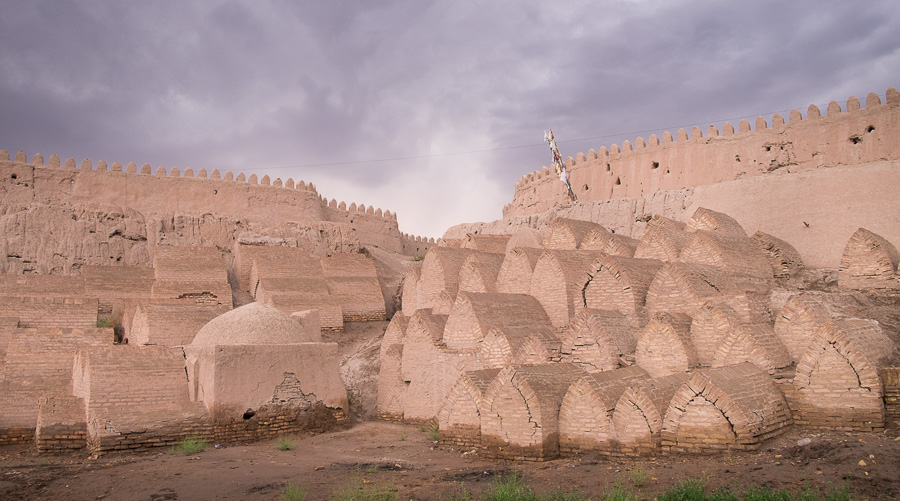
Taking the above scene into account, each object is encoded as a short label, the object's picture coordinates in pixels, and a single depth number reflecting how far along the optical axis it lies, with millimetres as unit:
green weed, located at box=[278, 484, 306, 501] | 7761
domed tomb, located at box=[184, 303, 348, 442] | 12039
